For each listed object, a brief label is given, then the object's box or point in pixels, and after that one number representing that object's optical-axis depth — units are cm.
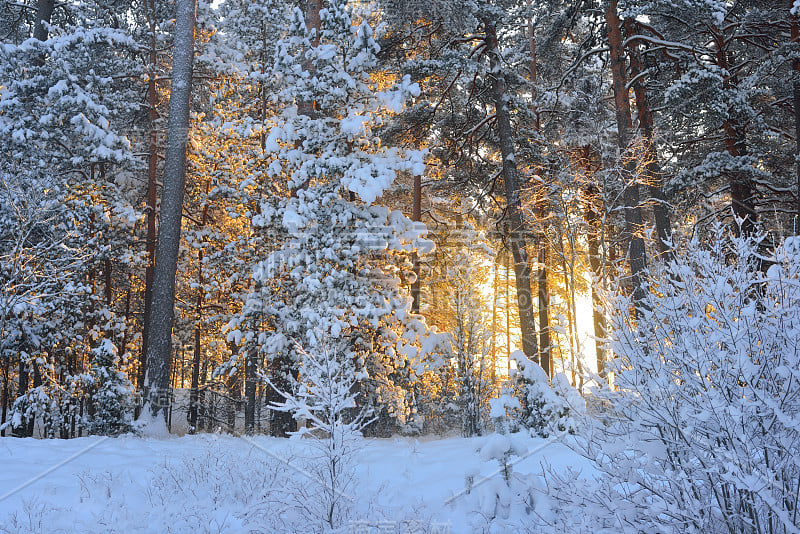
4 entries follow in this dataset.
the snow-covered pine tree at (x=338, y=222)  916
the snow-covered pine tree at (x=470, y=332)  1008
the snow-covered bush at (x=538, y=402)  685
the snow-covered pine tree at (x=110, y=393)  870
